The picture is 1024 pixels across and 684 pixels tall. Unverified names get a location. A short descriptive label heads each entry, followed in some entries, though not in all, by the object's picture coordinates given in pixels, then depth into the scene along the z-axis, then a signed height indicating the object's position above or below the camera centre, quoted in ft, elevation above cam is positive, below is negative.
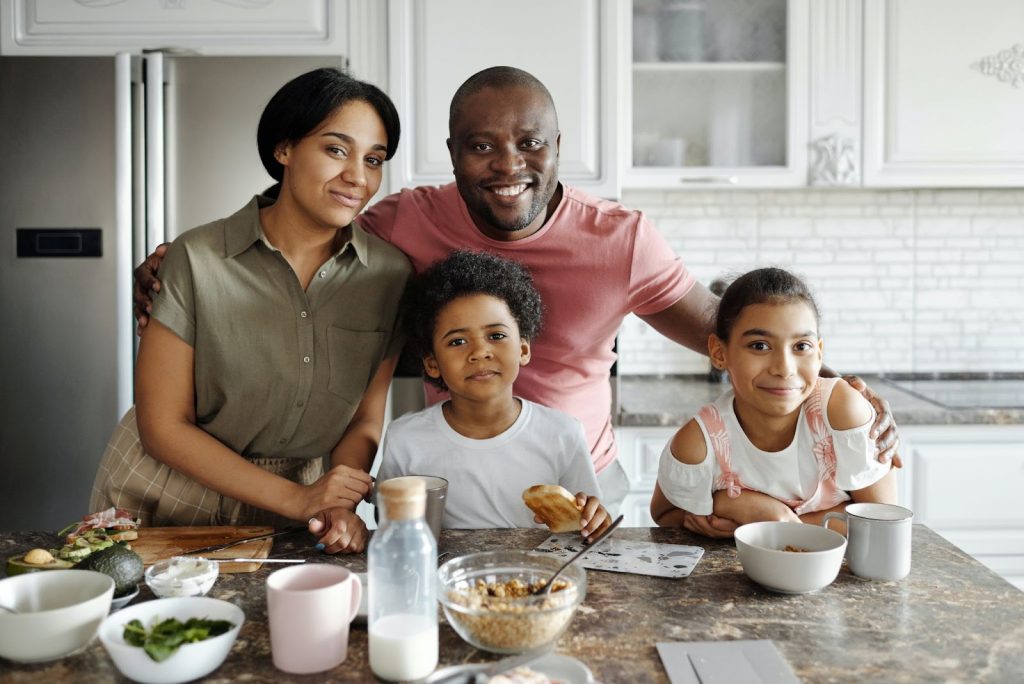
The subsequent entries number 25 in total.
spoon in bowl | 3.52 -1.04
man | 5.60 +0.59
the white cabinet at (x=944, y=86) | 9.37 +2.58
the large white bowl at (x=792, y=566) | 3.77 -1.06
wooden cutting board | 4.23 -1.12
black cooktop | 9.05 -0.77
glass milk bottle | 3.02 -0.96
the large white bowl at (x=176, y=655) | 2.99 -1.13
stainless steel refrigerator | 8.49 +1.14
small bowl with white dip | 3.71 -1.10
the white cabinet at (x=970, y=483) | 8.80 -1.62
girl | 4.74 -0.64
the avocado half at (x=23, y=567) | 3.76 -1.05
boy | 5.44 -0.64
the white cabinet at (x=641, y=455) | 8.88 -1.34
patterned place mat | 4.14 -1.16
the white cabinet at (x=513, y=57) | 9.03 +2.80
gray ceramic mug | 3.98 -1.03
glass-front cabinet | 9.59 +2.56
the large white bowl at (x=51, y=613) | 3.12 -1.08
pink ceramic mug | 3.13 -1.09
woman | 5.15 -0.07
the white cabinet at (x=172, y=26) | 8.91 +3.08
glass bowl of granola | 3.18 -1.08
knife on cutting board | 4.28 -1.11
